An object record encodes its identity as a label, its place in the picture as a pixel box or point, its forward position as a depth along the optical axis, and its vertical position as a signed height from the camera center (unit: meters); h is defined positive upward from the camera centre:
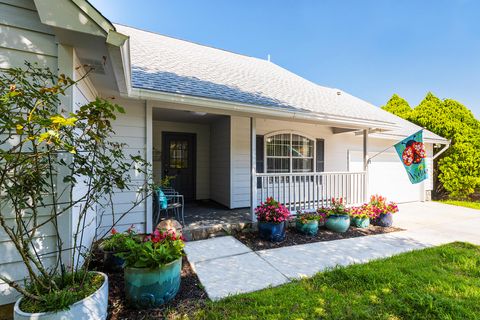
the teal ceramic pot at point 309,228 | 4.67 -1.42
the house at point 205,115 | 2.05 +1.05
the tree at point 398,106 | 13.73 +3.62
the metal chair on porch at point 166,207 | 4.17 -1.06
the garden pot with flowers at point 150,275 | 2.29 -1.20
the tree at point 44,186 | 1.36 -0.19
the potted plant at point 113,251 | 3.06 -1.26
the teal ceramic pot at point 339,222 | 4.90 -1.37
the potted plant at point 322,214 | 5.06 -1.23
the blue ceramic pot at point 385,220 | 5.35 -1.43
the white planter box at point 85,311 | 1.60 -1.17
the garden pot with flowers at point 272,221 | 4.23 -1.16
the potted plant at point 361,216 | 5.27 -1.32
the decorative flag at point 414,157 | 5.16 +0.12
